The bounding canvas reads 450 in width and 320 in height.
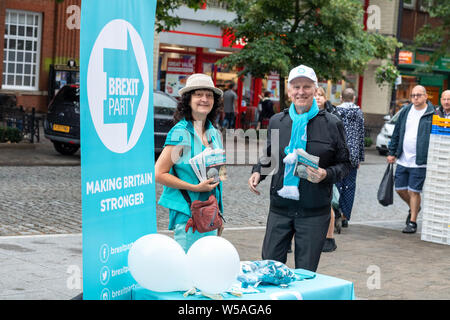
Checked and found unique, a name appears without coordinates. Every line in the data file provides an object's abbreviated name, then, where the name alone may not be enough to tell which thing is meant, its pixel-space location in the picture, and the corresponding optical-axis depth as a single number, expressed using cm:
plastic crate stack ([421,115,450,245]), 943
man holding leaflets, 477
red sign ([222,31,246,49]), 2257
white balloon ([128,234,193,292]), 347
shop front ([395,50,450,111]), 3588
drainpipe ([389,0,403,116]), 2711
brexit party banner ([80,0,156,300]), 336
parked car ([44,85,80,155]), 1627
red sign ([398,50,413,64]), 3117
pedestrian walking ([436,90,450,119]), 958
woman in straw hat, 437
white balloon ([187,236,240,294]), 345
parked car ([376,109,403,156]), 2410
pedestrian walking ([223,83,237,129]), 2627
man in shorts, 975
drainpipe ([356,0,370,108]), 3606
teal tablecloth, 355
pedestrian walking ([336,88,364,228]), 920
